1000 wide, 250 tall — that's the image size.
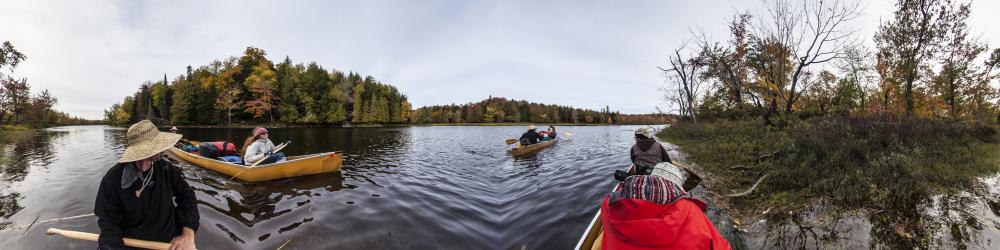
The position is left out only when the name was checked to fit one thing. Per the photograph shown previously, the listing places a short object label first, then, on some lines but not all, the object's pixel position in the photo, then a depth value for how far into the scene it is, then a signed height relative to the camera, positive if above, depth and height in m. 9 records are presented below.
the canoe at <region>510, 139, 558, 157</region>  16.02 -1.43
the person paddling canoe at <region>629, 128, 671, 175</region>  7.36 -0.74
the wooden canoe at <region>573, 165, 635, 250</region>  3.74 -1.40
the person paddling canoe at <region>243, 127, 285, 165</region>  9.26 -0.75
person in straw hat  2.80 -0.67
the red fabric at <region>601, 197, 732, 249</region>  2.16 -0.74
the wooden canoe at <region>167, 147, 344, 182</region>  8.99 -1.29
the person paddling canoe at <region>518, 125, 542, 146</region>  16.97 -0.83
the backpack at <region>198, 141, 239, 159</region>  11.09 -0.86
